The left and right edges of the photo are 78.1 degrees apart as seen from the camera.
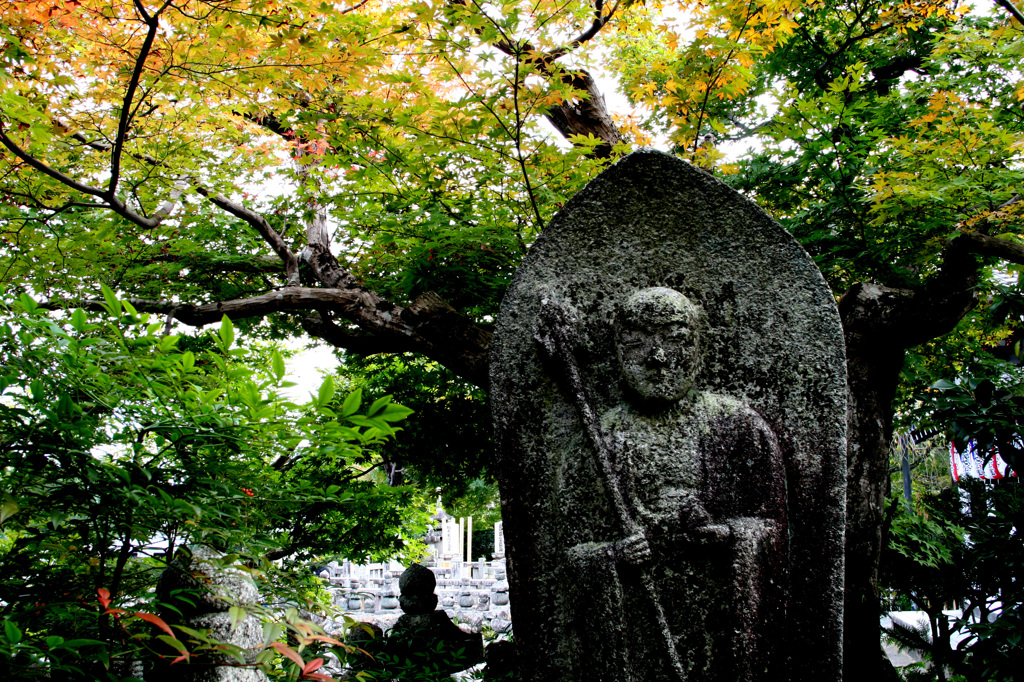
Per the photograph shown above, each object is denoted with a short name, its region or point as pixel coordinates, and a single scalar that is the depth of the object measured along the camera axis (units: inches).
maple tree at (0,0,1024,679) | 163.2
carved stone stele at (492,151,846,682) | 95.2
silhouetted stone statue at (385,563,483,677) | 226.4
